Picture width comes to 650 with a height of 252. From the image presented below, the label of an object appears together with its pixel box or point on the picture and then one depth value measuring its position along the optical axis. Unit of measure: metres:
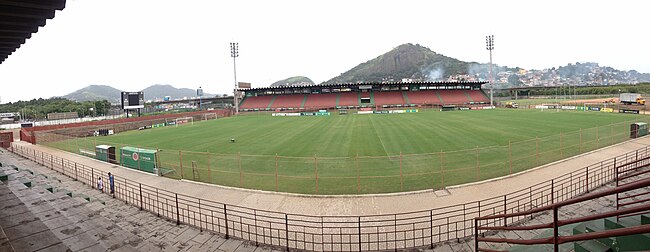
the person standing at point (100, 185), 16.53
